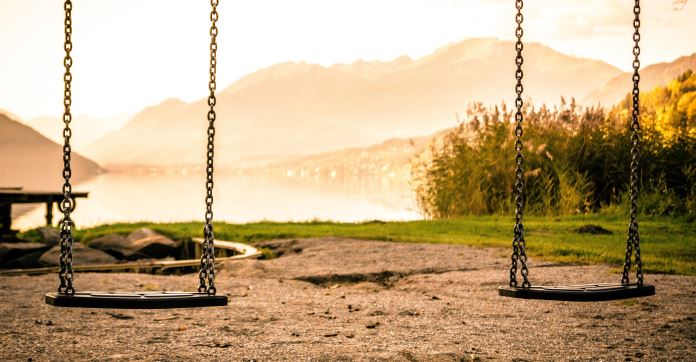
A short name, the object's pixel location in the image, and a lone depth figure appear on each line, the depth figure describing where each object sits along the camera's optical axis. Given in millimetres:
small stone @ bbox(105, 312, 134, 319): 6839
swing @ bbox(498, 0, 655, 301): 5695
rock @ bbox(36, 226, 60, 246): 13545
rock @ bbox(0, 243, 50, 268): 11742
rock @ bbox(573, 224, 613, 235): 12602
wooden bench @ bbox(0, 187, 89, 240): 15664
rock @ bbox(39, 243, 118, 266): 11469
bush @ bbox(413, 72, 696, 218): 15617
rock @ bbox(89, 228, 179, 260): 12727
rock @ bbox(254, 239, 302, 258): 11883
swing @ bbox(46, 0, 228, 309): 5238
